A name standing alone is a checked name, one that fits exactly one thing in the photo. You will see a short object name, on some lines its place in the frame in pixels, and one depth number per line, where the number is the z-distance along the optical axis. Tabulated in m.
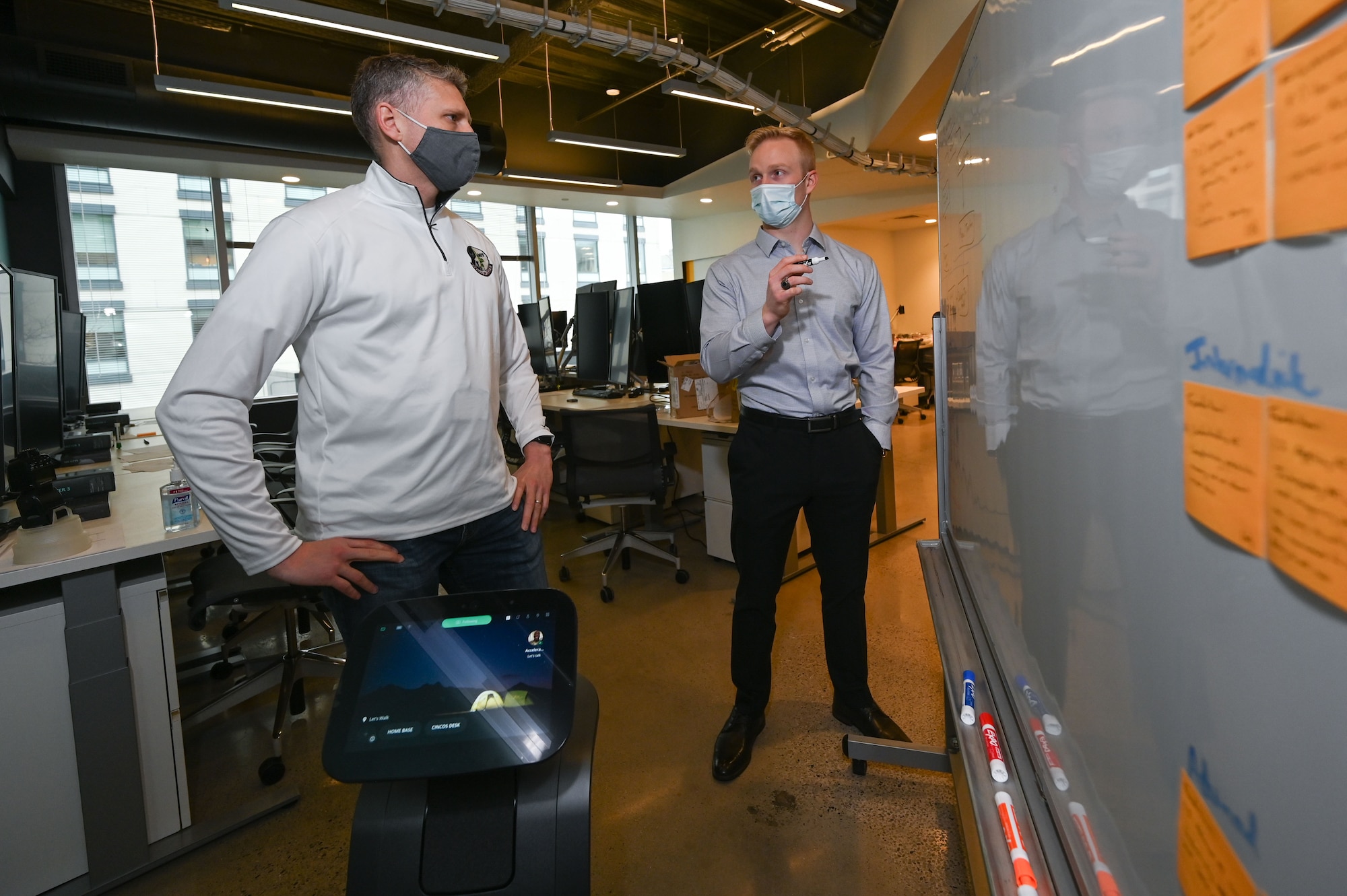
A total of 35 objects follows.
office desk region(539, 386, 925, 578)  3.47
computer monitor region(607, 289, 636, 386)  4.27
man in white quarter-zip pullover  1.09
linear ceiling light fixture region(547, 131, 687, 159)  6.32
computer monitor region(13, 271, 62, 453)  2.12
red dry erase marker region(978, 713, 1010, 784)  0.84
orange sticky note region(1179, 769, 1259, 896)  0.42
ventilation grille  4.85
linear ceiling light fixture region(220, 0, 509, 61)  3.71
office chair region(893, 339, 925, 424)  9.34
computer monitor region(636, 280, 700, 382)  4.10
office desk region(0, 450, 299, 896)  1.57
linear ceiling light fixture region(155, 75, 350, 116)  4.52
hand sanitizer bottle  1.73
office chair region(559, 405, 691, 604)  3.48
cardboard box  3.74
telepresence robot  0.66
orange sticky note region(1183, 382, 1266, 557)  0.39
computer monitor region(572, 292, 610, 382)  4.57
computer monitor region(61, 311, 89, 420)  3.51
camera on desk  1.73
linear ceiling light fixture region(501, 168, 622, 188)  7.57
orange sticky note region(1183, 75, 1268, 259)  0.37
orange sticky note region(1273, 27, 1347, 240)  0.31
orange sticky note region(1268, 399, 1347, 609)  0.32
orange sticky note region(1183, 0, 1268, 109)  0.37
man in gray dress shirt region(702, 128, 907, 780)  1.88
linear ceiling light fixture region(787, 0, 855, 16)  4.22
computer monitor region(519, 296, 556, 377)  5.84
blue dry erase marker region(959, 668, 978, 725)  0.98
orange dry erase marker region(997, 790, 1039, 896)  0.66
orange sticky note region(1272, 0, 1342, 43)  0.32
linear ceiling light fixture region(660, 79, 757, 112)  5.32
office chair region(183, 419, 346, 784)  2.09
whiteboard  0.36
